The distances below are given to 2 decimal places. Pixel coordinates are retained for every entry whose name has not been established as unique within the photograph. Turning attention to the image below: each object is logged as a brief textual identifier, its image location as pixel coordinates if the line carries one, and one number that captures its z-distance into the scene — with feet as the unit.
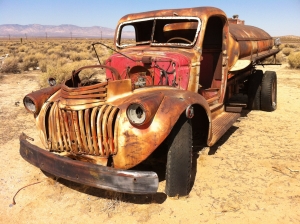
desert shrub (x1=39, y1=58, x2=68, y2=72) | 44.52
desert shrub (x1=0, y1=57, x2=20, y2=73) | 40.36
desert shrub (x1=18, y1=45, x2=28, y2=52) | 83.31
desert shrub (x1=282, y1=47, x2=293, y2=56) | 67.39
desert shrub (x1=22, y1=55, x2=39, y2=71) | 45.78
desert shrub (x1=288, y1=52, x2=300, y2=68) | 44.16
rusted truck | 8.35
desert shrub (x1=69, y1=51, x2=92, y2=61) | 61.21
